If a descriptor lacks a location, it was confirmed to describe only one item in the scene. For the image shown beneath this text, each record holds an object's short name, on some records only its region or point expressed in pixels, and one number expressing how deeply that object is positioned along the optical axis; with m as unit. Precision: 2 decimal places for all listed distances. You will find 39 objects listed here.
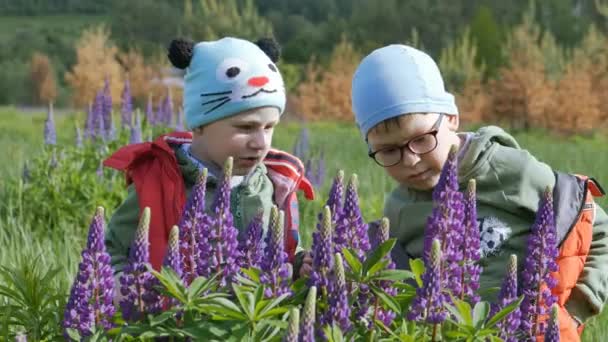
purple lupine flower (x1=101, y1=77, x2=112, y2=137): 10.24
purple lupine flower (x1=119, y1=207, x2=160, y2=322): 3.45
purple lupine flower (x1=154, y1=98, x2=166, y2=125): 11.36
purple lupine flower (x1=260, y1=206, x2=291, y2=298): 3.44
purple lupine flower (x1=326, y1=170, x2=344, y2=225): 3.78
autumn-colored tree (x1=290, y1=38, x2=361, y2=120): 36.60
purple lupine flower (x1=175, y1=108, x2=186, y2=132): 10.66
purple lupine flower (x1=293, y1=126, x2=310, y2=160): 12.61
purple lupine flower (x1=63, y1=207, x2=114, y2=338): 3.49
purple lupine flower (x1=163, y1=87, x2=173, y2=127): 10.97
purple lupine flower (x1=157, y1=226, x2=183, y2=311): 3.43
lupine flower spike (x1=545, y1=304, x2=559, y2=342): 3.36
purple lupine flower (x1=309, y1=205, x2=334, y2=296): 3.36
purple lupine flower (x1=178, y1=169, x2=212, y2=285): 3.77
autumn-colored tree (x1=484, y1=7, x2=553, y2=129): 31.34
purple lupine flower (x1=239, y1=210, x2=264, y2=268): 3.91
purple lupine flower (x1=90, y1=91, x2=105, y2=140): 10.18
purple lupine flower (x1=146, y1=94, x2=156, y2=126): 10.91
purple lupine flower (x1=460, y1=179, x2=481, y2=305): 3.76
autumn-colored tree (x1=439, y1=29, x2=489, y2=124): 33.35
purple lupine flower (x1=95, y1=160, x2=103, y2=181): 9.71
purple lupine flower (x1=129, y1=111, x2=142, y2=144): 9.72
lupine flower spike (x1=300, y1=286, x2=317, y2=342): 2.76
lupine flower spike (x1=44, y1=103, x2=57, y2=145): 10.08
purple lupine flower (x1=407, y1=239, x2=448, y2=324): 3.30
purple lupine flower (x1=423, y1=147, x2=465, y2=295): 3.69
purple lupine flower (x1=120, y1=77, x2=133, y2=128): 10.55
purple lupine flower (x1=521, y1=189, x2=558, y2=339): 3.95
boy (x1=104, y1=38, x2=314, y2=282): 5.77
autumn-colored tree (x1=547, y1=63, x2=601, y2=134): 30.69
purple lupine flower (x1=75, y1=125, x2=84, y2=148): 10.20
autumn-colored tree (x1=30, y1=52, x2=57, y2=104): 61.09
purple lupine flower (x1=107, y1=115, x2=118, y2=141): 10.31
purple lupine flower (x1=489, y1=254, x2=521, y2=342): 3.82
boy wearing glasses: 5.31
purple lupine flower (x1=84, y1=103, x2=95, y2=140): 10.31
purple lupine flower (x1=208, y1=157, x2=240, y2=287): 3.77
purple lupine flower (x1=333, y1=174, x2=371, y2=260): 3.69
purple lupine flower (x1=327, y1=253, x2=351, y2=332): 3.23
